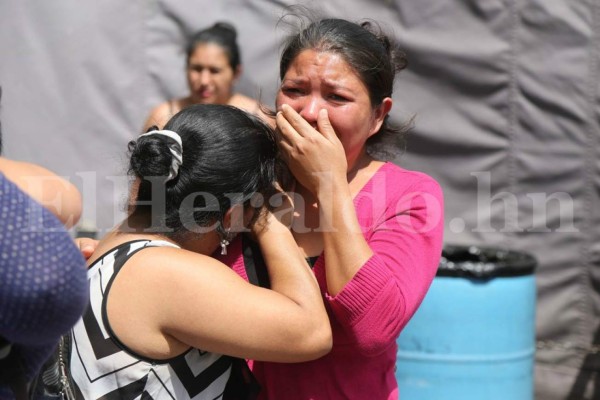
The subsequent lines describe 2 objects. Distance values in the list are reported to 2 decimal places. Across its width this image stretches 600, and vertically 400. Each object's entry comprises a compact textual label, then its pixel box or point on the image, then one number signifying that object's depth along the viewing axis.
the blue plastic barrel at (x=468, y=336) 6.89
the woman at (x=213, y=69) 9.41
